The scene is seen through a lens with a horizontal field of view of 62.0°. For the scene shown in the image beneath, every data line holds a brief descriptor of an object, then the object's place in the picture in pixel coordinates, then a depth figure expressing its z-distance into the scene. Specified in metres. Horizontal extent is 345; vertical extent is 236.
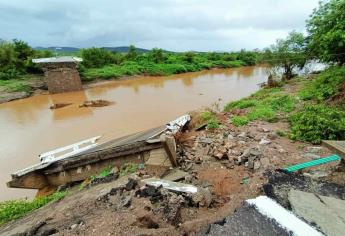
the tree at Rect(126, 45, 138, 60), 30.80
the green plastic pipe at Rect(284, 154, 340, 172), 3.65
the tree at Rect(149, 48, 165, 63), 30.59
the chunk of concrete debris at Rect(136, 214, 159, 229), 2.80
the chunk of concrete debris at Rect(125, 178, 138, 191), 3.63
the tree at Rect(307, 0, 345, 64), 7.51
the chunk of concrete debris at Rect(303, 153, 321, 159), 4.24
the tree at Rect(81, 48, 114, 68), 25.80
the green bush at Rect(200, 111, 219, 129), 6.45
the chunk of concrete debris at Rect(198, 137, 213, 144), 5.41
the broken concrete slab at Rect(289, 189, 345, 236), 2.18
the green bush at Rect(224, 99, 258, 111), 9.20
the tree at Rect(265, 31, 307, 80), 14.01
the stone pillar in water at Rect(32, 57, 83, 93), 17.88
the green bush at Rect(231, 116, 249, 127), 6.67
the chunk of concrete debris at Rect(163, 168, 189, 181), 4.08
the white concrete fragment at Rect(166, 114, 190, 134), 6.02
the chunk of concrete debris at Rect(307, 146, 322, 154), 4.48
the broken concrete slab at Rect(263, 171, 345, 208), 2.84
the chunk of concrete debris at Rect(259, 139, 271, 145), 5.00
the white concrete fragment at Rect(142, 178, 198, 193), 3.45
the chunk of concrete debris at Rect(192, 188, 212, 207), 3.24
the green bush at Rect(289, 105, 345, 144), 4.83
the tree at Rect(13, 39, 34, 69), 21.78
